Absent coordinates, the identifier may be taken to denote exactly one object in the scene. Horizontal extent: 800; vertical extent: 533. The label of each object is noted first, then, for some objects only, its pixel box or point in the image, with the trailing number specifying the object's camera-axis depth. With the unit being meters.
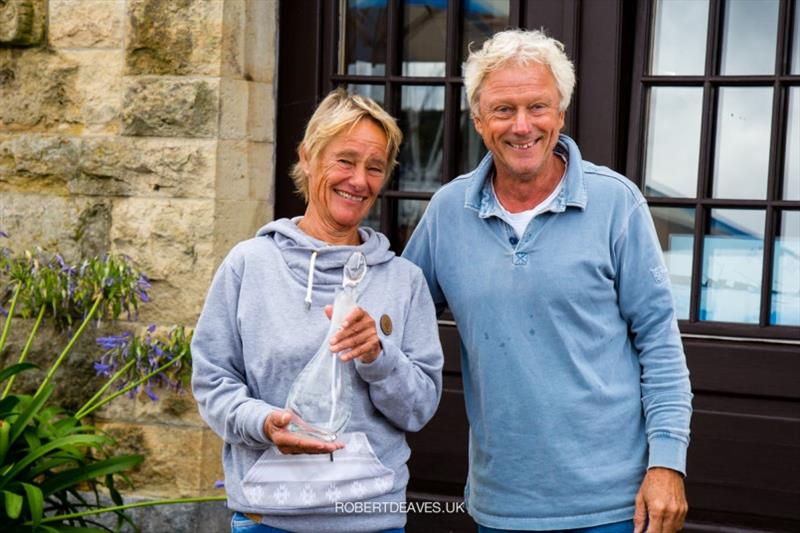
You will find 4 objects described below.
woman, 4.87
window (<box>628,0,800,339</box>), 8.18
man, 5.18
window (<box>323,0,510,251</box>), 8.86
